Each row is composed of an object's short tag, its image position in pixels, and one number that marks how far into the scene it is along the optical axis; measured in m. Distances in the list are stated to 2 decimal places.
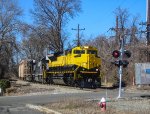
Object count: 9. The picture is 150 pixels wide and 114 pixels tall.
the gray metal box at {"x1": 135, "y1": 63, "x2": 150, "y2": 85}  41.19
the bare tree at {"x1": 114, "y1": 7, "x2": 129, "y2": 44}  64.86
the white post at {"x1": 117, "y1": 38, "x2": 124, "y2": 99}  27.22
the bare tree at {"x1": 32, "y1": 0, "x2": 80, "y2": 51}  80.50
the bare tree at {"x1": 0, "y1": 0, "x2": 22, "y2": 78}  61.56
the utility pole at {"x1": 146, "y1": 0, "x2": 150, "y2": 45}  51.49
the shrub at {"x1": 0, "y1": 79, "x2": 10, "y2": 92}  41.31
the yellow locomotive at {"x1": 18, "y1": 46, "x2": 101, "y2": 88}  41.03
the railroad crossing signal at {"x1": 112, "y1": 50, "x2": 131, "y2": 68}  26.83
